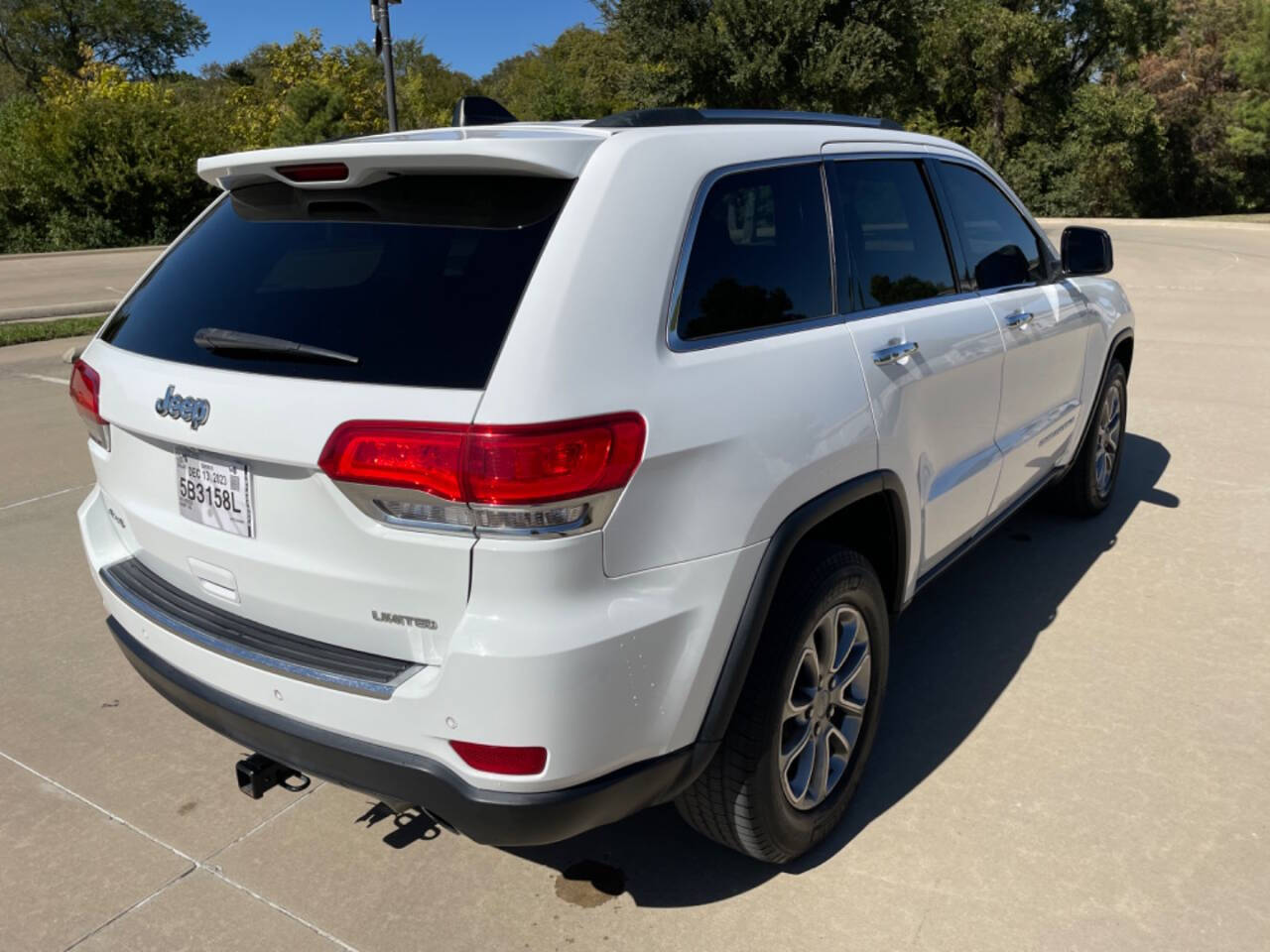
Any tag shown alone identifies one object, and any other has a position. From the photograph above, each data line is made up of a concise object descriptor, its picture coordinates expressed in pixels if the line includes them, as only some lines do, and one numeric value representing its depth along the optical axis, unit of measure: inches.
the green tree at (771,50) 1181.7
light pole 525.7
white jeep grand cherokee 80.3
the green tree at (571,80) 1648.6
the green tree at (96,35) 2126.0
